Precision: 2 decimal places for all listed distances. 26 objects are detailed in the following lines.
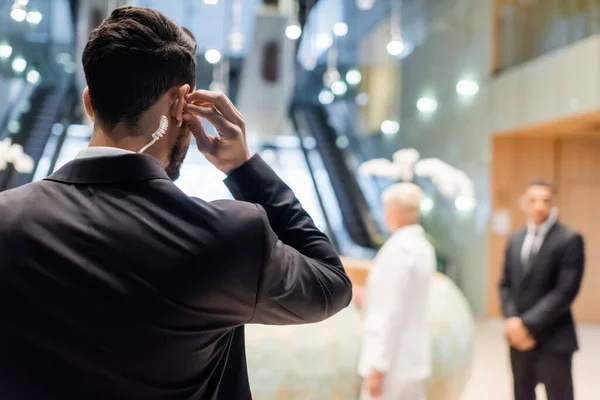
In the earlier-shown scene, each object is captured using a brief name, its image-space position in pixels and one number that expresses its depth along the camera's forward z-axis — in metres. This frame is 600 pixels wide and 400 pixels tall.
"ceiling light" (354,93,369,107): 14.49
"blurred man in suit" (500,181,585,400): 3.59
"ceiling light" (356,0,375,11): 14.67
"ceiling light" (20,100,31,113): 11.63
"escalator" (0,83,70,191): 10.71
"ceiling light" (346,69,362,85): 15.07
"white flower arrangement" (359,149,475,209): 4.36
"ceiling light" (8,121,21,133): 10.49
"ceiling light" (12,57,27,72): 11.13
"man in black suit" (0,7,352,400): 0.87
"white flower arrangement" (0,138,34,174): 4.64
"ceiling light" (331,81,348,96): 15.32
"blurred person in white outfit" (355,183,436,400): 3.11
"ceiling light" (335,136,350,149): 13.68
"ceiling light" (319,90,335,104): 15.55
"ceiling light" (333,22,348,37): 15.90
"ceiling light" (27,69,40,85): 12.14
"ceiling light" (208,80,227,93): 12.42
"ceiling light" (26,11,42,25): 10.52
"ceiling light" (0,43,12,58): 9.97
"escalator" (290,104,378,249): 11.33
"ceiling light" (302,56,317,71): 16.36
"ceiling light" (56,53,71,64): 12.63
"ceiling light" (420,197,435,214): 10.98
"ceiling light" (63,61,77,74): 11.63
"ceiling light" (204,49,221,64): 13.36
